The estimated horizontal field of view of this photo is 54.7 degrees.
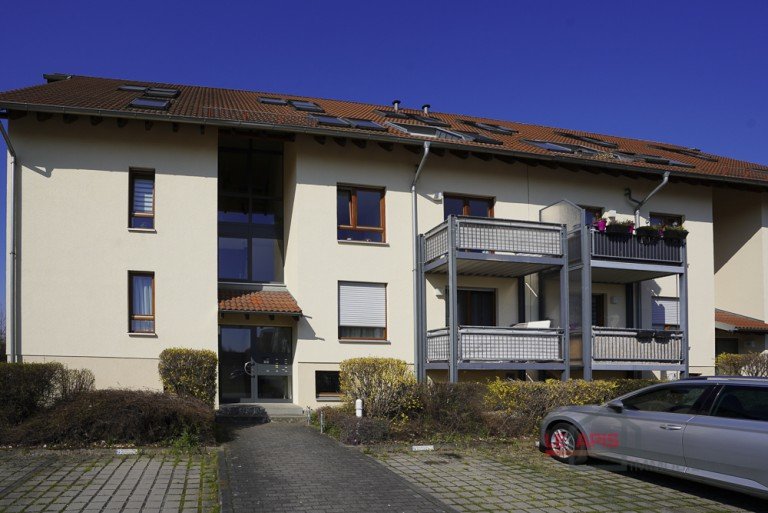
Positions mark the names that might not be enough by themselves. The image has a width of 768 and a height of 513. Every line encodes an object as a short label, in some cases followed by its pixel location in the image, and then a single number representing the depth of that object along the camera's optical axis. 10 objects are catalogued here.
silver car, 8.23
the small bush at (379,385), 13.34
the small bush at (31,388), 11.54
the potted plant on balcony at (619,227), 17.91
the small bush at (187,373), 13.80
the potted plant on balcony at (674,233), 18.56
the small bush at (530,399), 13.02
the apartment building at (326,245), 15.74
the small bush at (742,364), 18.83
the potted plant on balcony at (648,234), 18.39
